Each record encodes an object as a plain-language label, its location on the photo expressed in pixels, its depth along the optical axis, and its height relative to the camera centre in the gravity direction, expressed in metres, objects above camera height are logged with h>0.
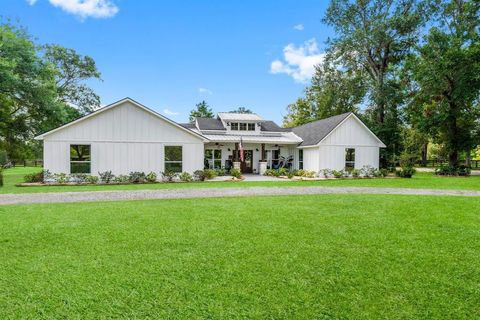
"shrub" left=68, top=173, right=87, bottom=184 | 16.20 -0.78
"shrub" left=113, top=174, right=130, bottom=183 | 16.41 -0.91
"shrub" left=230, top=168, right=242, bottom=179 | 18.87 -0.75
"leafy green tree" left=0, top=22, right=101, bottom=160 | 21.23 +5.23
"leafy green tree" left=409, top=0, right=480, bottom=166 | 23.41 +6.61
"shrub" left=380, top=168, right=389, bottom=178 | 21.20 -0.85
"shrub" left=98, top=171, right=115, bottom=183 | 16.34 -0.75
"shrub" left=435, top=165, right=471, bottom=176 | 24.33 -0.94
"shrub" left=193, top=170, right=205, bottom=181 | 18.16 -0.81
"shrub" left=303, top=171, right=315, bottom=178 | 20.22 -0.90
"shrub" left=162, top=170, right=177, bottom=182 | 17.61 -0.83
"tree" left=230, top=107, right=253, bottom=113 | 59.41 +10.25
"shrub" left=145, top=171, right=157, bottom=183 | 16.97 -0.85
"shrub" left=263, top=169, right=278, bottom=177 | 21.62 -0.86
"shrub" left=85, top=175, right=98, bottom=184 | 16.03 -0.88
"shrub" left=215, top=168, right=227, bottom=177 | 21.15 -0.74
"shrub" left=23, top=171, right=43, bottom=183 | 16.21 -0.81
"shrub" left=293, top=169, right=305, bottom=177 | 20.71 -0.85
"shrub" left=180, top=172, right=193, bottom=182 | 17.78 -0.90
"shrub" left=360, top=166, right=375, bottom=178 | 21.23 -0.78
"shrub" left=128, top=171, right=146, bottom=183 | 16.67 -0.83
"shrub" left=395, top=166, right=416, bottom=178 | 20.38 -0.82
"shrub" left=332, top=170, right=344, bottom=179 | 20.31 -0.92
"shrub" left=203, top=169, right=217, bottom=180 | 18.39 -0.76
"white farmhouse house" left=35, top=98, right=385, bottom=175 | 16.72 +1.11
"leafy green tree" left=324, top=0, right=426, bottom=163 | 28.25 +11.65
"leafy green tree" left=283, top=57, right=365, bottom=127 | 32.01 +7.96
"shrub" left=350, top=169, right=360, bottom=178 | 20.69 -0.87
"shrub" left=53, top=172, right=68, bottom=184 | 15.98 -0.76
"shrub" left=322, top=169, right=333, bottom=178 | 20.52 -0.85
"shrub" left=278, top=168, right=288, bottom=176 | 21.30 -0.79
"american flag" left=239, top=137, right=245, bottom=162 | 22.30 +1.00
